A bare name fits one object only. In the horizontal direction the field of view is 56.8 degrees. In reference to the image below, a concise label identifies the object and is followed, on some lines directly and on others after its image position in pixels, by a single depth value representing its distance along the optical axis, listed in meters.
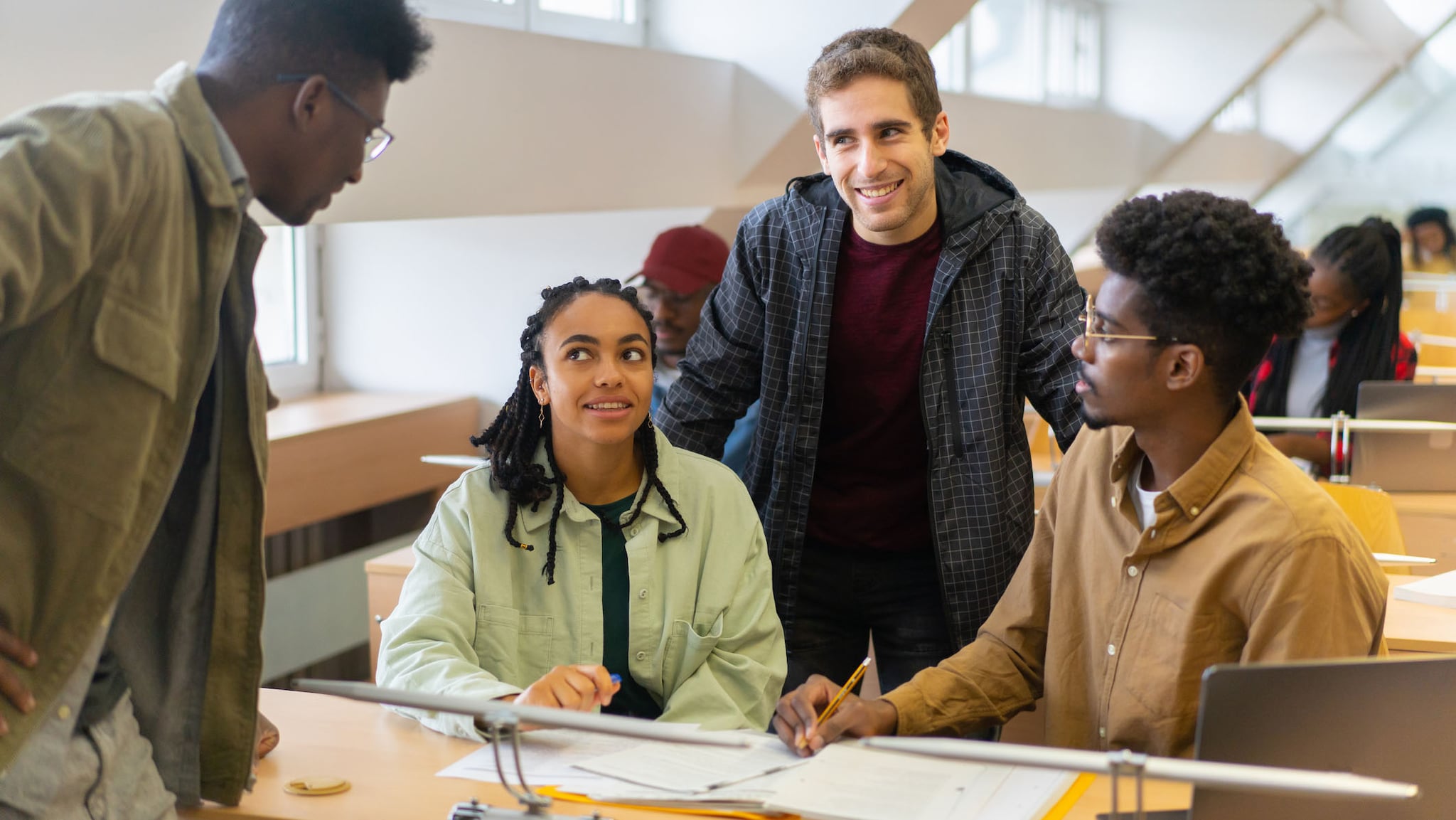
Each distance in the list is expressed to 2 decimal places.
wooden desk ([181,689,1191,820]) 1.47
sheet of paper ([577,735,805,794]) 1.51
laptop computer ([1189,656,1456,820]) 1.19
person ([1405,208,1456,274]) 7.43
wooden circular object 1.52
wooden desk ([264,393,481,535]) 3.77
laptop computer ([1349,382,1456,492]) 3.72
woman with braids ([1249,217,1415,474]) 3.90
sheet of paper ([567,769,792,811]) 1.45
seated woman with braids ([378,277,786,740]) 1.88
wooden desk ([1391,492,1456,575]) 3.63
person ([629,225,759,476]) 3.35
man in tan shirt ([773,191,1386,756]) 1.53
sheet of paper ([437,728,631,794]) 1.51
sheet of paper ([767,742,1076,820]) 1.41
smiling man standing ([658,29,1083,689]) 2.16
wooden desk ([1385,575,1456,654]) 2.16
